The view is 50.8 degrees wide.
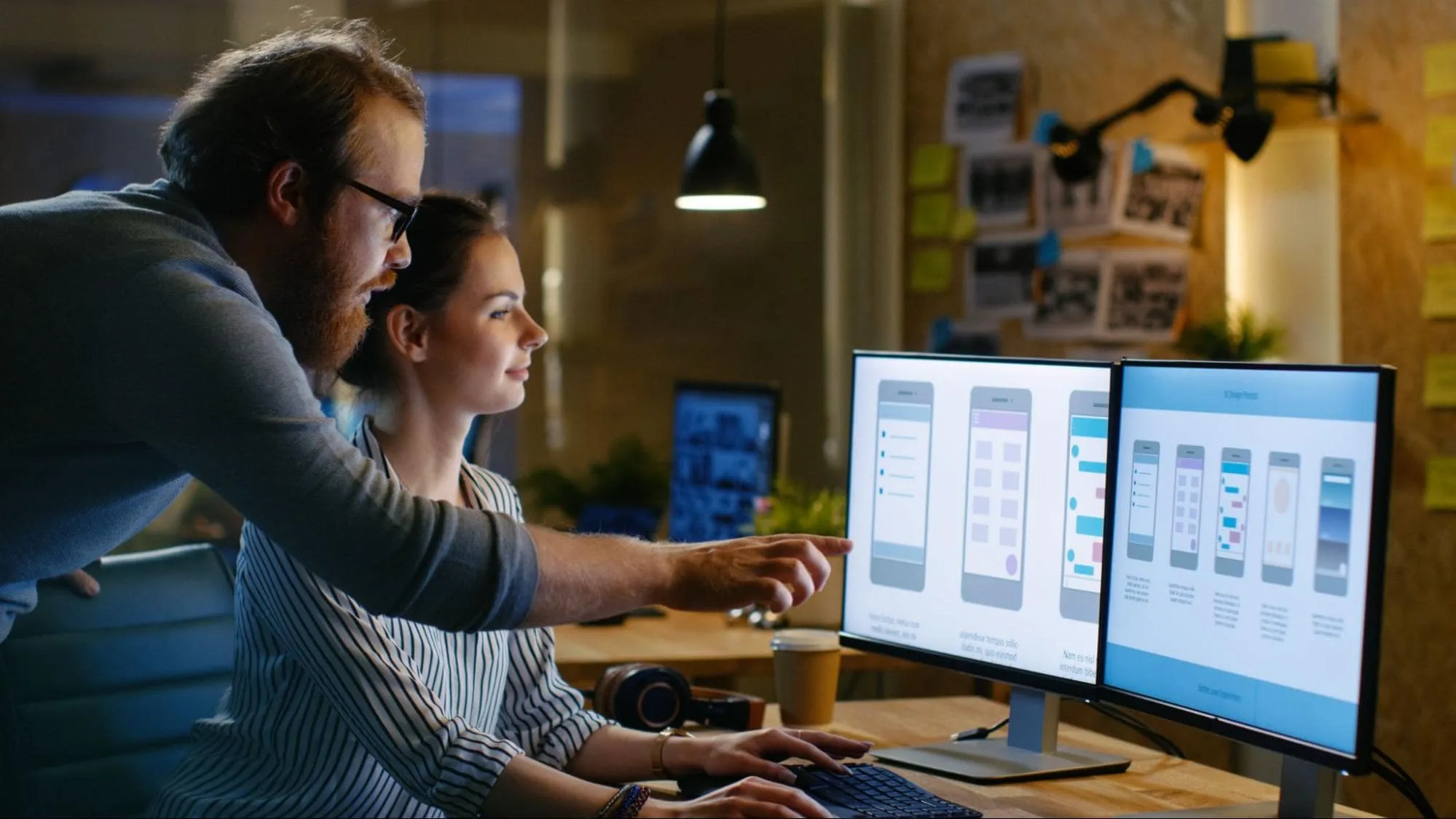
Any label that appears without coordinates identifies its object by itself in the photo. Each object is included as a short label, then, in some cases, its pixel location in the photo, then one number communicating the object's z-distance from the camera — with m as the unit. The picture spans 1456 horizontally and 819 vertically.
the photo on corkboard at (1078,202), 3.49
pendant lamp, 3.35
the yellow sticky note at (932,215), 3.96
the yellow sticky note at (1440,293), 2.82
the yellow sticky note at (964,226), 3.86
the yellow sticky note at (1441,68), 2.82
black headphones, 1.96
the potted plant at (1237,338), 3.09
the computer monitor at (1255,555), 1.30
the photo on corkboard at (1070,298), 3.54
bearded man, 1.24
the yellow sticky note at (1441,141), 2.82
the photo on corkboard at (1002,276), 3.71
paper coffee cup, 2.05
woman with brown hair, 1.52
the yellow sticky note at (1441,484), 2.83
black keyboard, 1.50
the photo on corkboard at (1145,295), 3.40
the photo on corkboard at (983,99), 3.76
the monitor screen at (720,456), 3.08
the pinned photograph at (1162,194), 3.37
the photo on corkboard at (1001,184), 3.72
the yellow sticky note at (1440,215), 2.82
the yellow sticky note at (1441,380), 2.82
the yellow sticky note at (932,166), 3.95
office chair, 1.75
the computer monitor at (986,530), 1.69
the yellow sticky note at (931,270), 3.97
